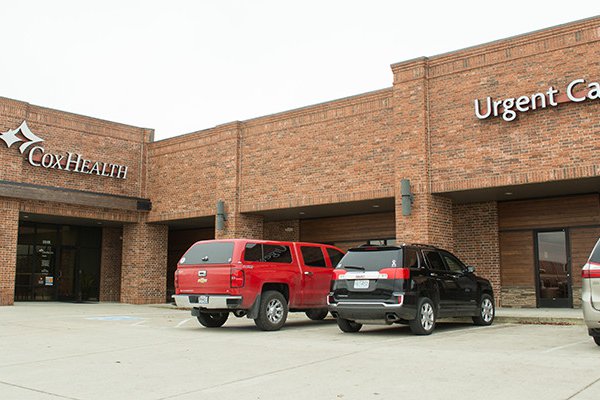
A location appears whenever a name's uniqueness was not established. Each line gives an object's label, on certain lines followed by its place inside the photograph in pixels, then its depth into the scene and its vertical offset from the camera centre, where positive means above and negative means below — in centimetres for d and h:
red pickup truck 1148 -36
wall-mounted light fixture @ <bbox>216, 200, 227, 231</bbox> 2141 +168
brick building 1491 +262
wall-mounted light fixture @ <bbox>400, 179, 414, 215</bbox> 1636 +178
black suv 1045 -44
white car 817 -41
